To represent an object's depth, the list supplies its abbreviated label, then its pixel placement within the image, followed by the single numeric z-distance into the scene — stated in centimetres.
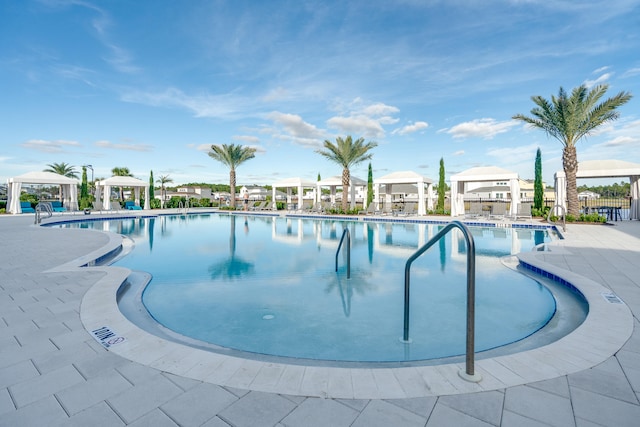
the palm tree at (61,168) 3406
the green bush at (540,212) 1856
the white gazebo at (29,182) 2092
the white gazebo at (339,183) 2499
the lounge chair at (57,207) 2445
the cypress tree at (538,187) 1953
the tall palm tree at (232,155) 2839
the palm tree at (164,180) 4055
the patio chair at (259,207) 2952
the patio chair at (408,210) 2155
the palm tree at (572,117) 1376
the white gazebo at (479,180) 1862
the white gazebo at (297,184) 2683
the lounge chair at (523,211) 1767
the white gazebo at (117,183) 2462
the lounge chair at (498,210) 1807
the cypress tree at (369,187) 2627
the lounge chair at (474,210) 1950
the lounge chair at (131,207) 2914
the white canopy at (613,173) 1562
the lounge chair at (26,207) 2298
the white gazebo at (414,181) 2145
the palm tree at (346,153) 2245
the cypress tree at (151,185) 3178
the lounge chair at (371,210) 2223
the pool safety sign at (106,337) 278
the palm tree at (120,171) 3925
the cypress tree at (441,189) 2223
